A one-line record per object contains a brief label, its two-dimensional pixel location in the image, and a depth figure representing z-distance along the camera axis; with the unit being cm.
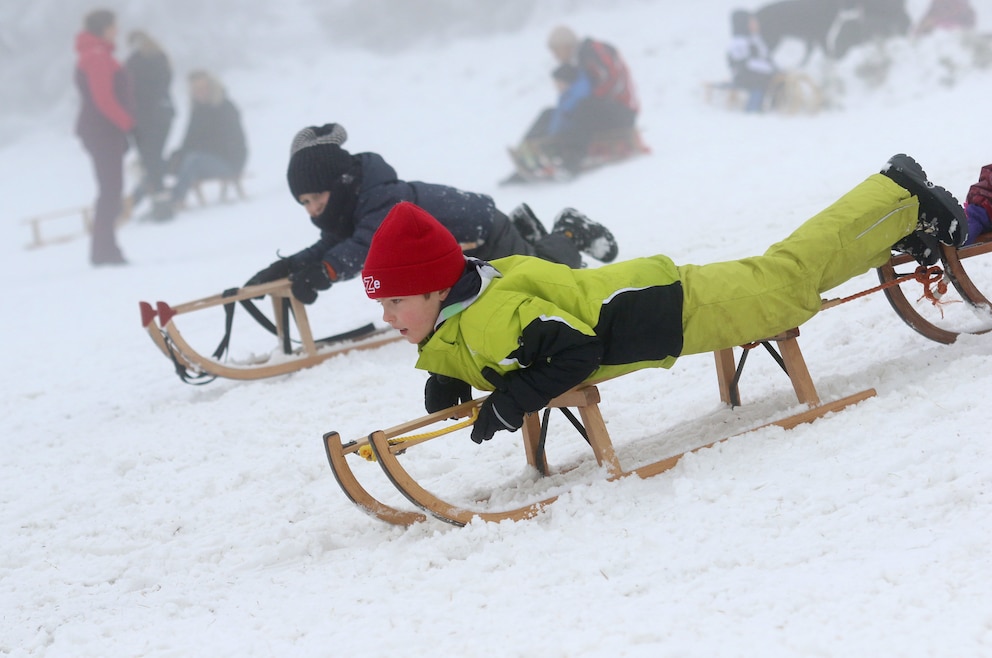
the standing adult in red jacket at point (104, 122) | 1631
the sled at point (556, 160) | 1669
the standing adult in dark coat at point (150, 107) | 1864
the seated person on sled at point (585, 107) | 1702
